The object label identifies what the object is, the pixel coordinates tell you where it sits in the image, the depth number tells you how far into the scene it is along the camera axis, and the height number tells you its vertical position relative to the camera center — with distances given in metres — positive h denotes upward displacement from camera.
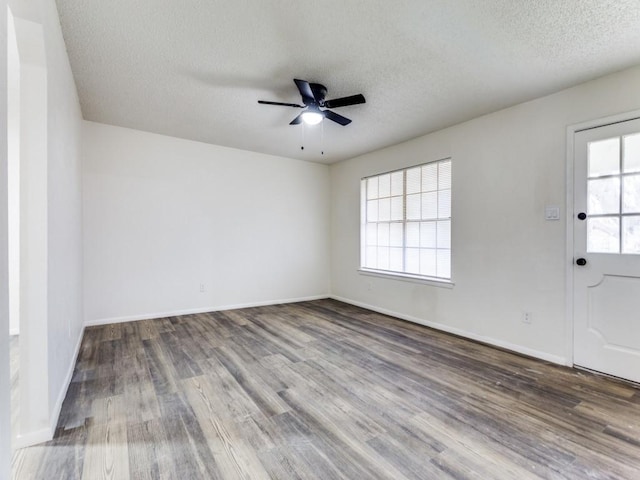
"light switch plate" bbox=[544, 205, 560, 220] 2.96 +0.24
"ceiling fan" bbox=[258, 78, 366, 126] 2.60 +1.21
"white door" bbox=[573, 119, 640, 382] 2.54 -0.11
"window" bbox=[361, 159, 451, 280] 4.07 +0.23
